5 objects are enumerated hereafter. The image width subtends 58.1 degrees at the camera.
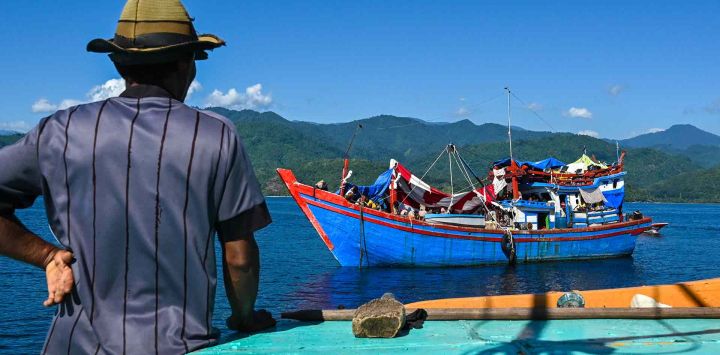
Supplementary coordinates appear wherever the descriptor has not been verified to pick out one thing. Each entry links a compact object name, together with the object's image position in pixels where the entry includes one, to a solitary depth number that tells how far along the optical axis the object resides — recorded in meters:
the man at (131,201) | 2.14
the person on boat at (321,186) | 26.33
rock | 3.22
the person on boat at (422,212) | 27.56
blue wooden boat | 25.91
